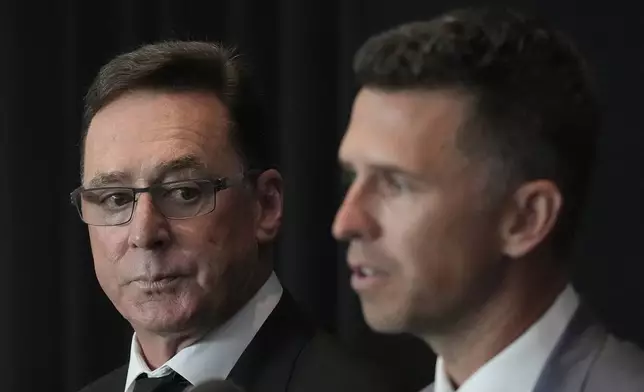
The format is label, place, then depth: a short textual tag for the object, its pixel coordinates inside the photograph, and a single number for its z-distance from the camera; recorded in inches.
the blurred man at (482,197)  105.5
